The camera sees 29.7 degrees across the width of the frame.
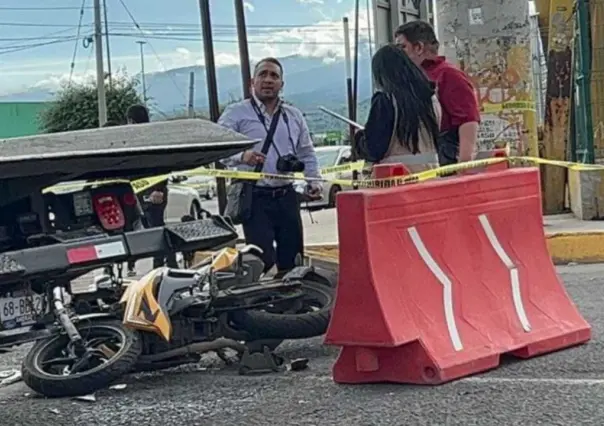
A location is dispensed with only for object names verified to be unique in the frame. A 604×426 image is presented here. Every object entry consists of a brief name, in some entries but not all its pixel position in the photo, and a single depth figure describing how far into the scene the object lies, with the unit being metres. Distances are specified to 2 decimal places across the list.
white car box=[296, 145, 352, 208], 28.80
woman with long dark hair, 6.58
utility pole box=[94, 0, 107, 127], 45.34
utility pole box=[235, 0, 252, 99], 17.16
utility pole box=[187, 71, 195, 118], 57.26
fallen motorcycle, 5.95
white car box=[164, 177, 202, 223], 22.86
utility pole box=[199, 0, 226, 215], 14.66
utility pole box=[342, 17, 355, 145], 22.34
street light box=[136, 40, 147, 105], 52.94
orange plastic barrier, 5.77
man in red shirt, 7.06
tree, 51.16
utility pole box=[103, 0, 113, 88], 53.38
